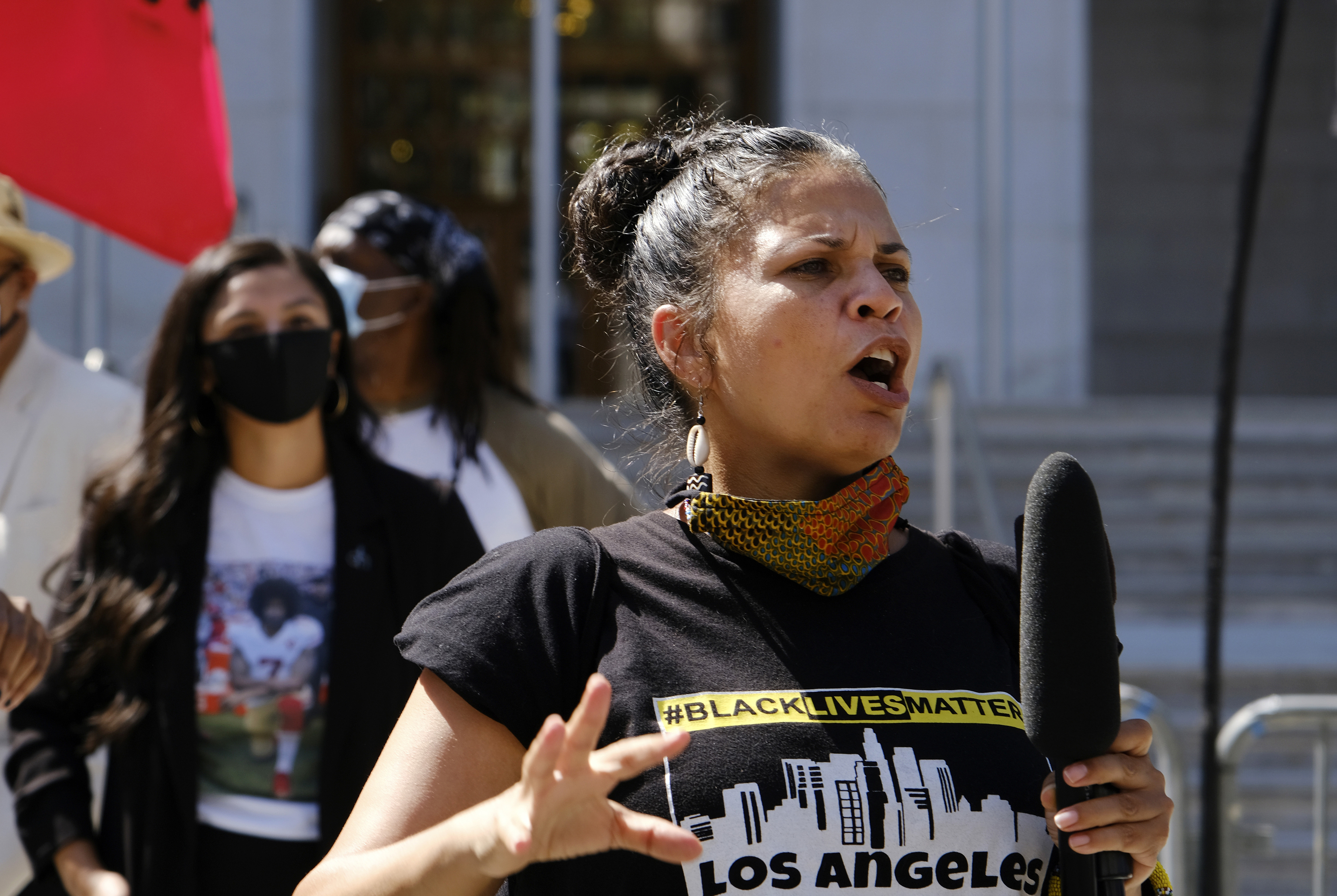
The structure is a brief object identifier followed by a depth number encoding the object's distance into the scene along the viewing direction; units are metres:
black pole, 4.20
